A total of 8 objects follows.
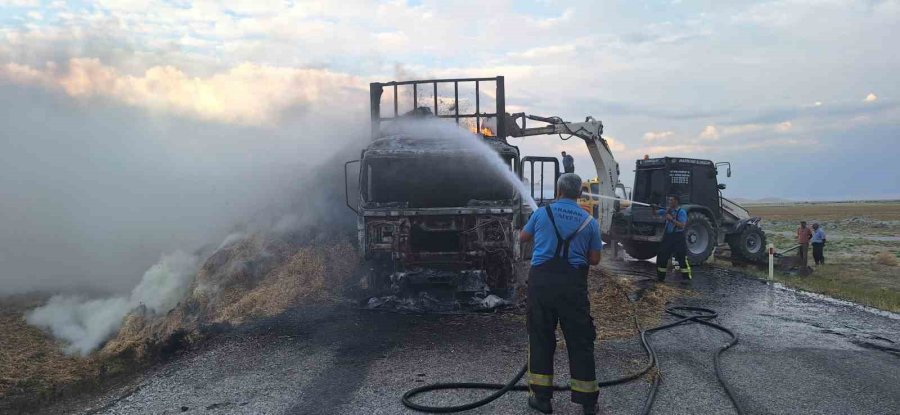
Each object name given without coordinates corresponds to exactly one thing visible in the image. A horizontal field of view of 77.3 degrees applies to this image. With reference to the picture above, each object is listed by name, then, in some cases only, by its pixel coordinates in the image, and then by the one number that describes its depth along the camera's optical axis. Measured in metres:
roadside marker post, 13.92
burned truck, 9.19
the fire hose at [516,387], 4.77
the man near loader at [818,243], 17.12
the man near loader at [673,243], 12.08
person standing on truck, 13.54
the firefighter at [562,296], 4.57
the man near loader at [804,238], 16.11
